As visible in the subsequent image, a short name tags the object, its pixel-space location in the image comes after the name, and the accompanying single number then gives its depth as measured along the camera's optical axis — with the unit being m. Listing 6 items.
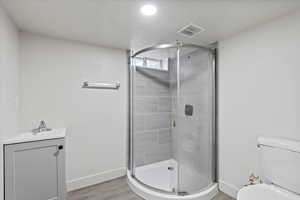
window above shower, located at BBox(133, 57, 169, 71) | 2.67
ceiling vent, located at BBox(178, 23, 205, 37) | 1.78
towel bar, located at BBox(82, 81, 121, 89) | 2.29
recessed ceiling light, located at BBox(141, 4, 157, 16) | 1.40
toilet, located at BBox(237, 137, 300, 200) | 1.34
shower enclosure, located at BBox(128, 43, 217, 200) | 2.18
